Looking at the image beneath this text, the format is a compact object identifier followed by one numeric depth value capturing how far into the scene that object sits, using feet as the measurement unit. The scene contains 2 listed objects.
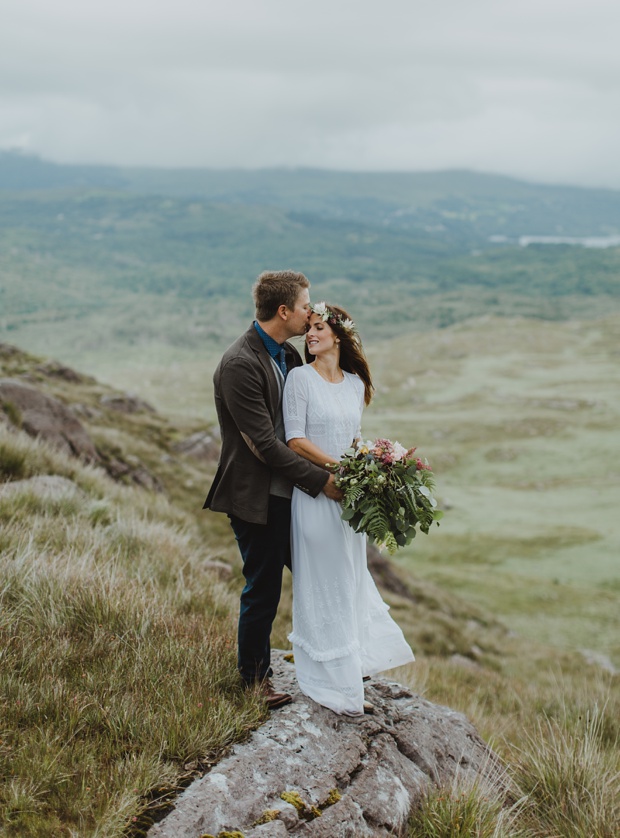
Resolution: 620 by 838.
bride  16.35
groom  15.62
